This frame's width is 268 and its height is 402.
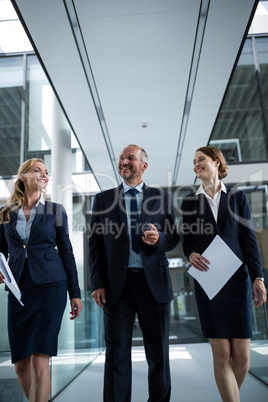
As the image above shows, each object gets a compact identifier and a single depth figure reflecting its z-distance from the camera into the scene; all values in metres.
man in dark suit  2.18
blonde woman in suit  2.14
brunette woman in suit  2.23
